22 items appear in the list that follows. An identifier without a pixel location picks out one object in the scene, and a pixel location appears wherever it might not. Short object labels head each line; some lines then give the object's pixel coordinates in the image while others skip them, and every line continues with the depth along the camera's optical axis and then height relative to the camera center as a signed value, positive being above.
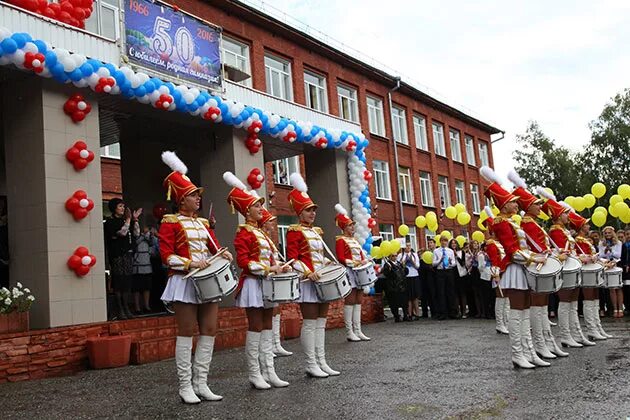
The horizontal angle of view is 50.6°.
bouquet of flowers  8.84 +0.20
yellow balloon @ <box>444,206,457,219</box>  18.46 +1.89
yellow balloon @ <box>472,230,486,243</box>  18.72 +1.20
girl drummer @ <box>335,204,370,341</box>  12.03 +0.44
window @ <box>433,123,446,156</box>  37.53 +8.05
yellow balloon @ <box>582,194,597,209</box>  16.31 +1.70
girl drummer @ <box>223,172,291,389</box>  7.06 +0.14
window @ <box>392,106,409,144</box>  33.38 +8.05
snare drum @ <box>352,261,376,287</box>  12.15 +0.25
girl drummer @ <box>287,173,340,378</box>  7.71 +0.29
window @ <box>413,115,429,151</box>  35.44 +8.08
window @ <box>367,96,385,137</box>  31.59 +8.11
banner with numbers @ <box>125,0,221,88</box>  11.63 +4.81
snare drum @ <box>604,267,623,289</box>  11.30 -0.15
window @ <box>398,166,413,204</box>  32.88 +4.91
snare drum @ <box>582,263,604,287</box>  9.86 -0.09
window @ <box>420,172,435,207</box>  35.06 +4.91
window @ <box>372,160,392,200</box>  30.98 +4.99
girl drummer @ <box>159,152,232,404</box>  6.41 +0.29
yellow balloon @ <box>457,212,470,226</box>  18.52 +1.73
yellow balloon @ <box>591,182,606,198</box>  17.22 +2.02
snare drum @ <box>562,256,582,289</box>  8.82 -0.03
